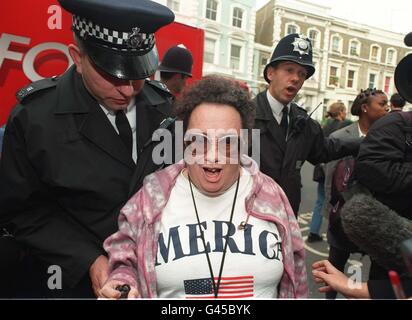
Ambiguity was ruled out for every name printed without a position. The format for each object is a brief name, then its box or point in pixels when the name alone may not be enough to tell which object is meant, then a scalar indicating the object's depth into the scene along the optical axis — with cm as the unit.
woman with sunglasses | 100
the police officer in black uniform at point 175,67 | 224
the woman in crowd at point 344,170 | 184
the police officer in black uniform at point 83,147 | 108
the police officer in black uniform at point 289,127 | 174
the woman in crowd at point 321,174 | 352
